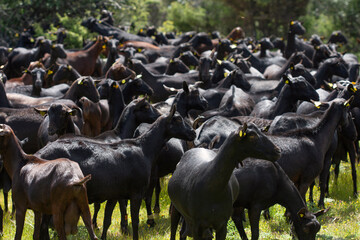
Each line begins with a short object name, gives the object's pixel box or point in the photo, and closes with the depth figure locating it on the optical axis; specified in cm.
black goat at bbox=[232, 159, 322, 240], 1532
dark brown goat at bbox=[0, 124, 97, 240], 1351
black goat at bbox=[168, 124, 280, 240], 1284
